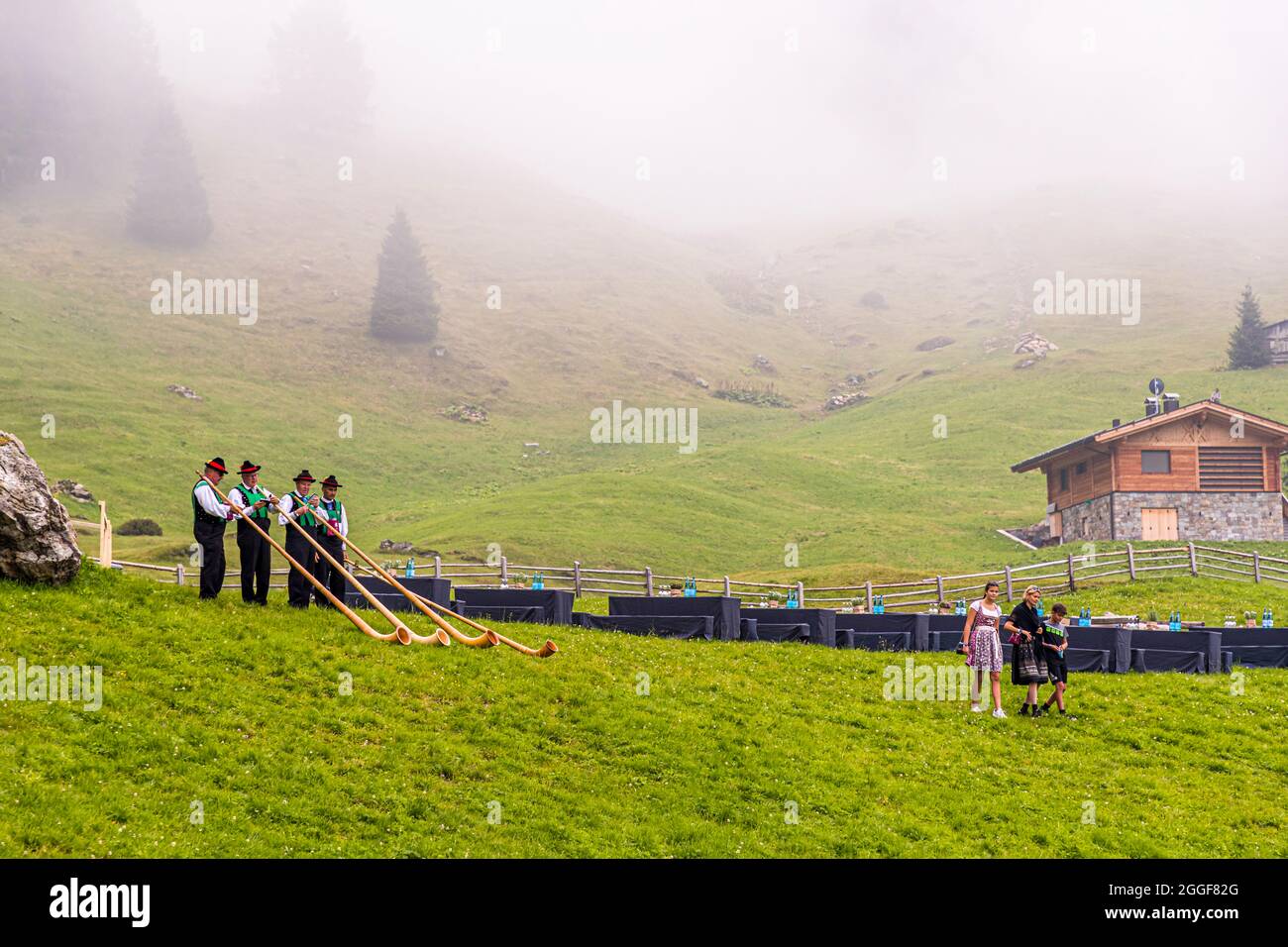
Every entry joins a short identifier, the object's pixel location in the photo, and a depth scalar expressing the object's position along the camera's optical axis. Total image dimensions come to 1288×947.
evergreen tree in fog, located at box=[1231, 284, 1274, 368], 90.69
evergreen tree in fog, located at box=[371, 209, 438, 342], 102.88
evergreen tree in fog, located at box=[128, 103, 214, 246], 117.50
